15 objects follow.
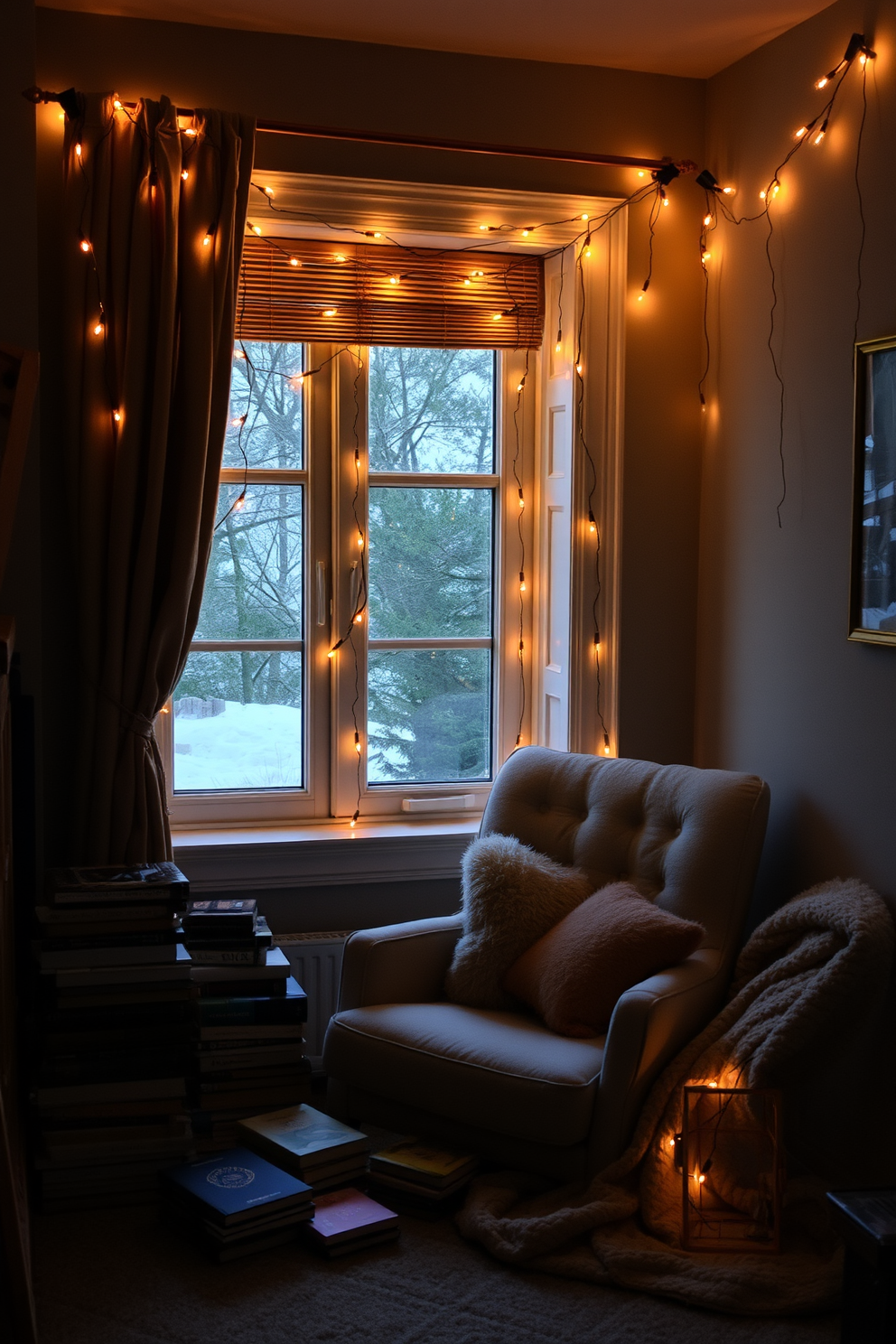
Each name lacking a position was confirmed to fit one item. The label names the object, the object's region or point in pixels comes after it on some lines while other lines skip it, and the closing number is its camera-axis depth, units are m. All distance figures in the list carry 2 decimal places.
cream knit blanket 2.32
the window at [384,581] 3.44
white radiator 3.23
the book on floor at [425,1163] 2.59
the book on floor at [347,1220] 2.45
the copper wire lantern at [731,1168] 2.42
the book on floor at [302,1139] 2.60
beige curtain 2.91
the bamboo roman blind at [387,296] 3.33
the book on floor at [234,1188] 2.42
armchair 2.49
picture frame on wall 2.62
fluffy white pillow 2.89
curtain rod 3.07
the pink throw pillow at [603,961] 2.67
